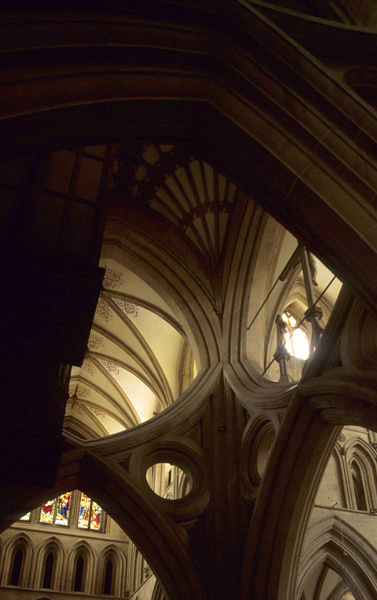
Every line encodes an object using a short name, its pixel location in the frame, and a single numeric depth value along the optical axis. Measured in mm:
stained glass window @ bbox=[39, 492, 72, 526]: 16922
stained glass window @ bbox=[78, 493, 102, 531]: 17359
